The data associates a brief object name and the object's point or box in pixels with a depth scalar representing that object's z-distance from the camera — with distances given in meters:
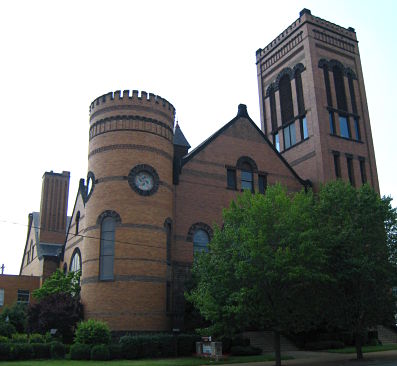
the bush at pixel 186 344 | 26.39
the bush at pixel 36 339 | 25.39
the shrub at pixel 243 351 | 26.69
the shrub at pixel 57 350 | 24.00
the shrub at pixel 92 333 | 24.52
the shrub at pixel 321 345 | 30.25
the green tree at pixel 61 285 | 30.98
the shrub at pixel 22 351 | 23.00
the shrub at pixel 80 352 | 23.65
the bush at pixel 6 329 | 27.94
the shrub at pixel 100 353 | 23.31
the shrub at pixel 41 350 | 23.71
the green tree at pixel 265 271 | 21.02
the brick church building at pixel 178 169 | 28.42
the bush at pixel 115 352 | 23.97
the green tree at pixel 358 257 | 24.34
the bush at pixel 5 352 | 22.58
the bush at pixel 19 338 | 25.35
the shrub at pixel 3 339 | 24.56
